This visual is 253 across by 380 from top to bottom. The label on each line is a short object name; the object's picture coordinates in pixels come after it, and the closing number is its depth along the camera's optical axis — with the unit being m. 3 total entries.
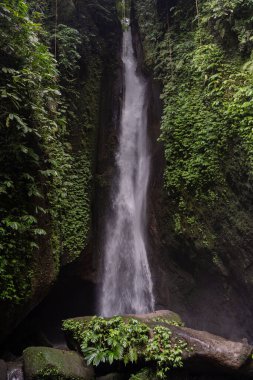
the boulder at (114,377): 5.81
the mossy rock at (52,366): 5.28
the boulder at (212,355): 5.86
